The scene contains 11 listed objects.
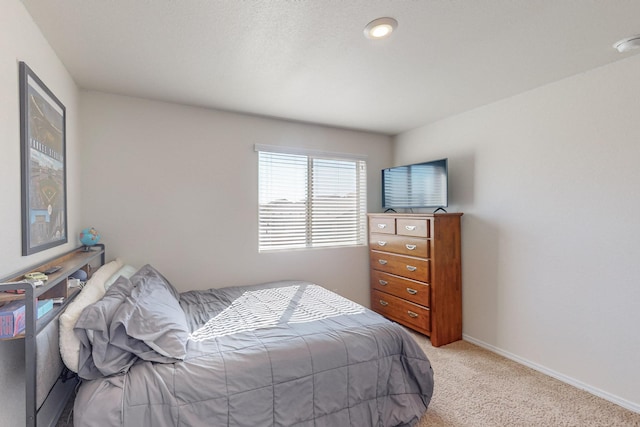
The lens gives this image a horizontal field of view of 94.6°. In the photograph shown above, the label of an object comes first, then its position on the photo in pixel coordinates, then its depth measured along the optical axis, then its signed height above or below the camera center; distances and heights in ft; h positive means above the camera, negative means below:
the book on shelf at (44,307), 4.49 -1.41
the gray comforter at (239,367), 4.75 -2.74
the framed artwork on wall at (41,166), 5.00 +1.02
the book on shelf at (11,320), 3.80 -1.35
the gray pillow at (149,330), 5.03 -2.04
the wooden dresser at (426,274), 9.96 -2.13
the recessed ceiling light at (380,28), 5.55 +3.62
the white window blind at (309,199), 11.26 +0.66
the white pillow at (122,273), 6.77 -1.50
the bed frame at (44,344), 4.00 -1.86
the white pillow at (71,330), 4.71 -1.81
